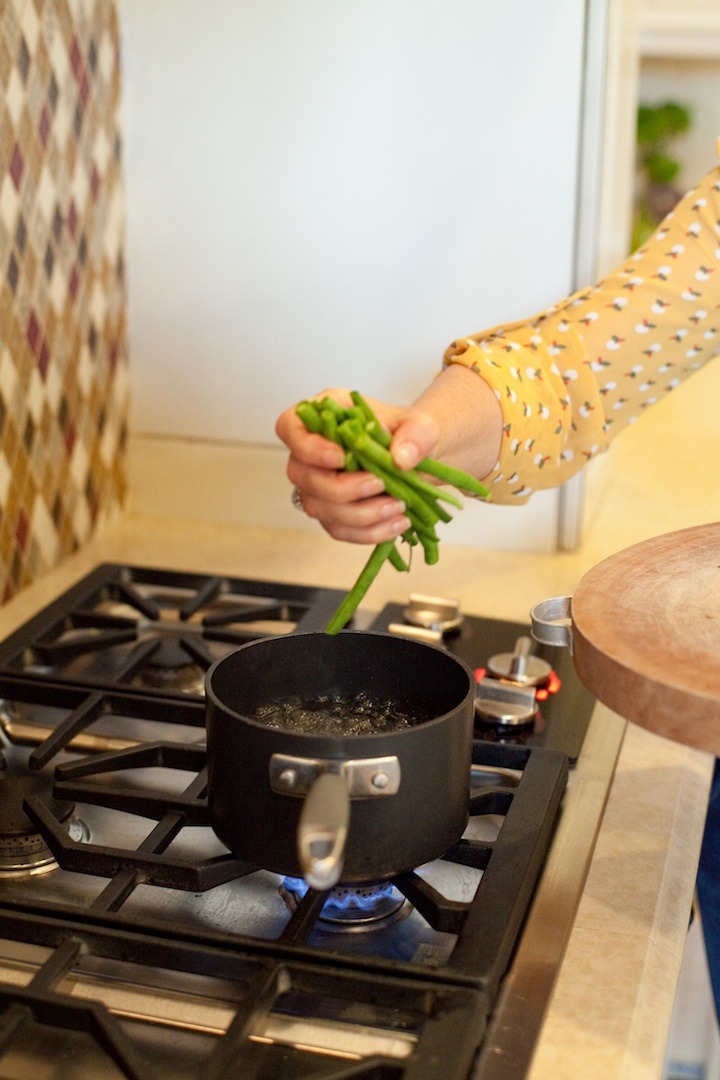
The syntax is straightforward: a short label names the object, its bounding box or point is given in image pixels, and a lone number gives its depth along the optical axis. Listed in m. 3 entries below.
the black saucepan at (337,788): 0.61
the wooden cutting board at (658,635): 0.64
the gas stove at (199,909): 0.62
